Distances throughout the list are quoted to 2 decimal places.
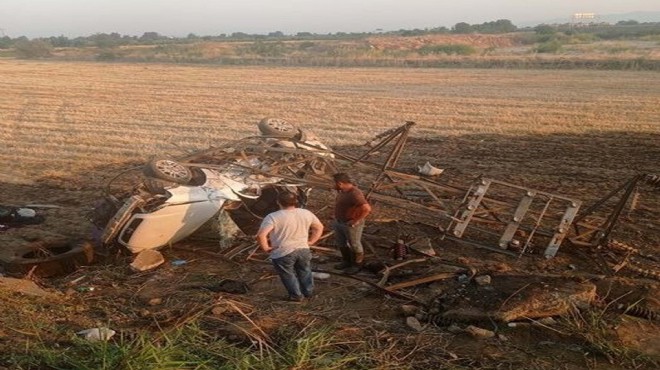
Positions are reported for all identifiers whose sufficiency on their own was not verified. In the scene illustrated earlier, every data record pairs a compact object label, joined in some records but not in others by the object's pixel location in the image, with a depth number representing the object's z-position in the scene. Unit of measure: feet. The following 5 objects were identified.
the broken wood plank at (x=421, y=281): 22.61
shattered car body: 26.02
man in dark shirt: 24.89
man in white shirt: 21.61
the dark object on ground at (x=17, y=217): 32.50
